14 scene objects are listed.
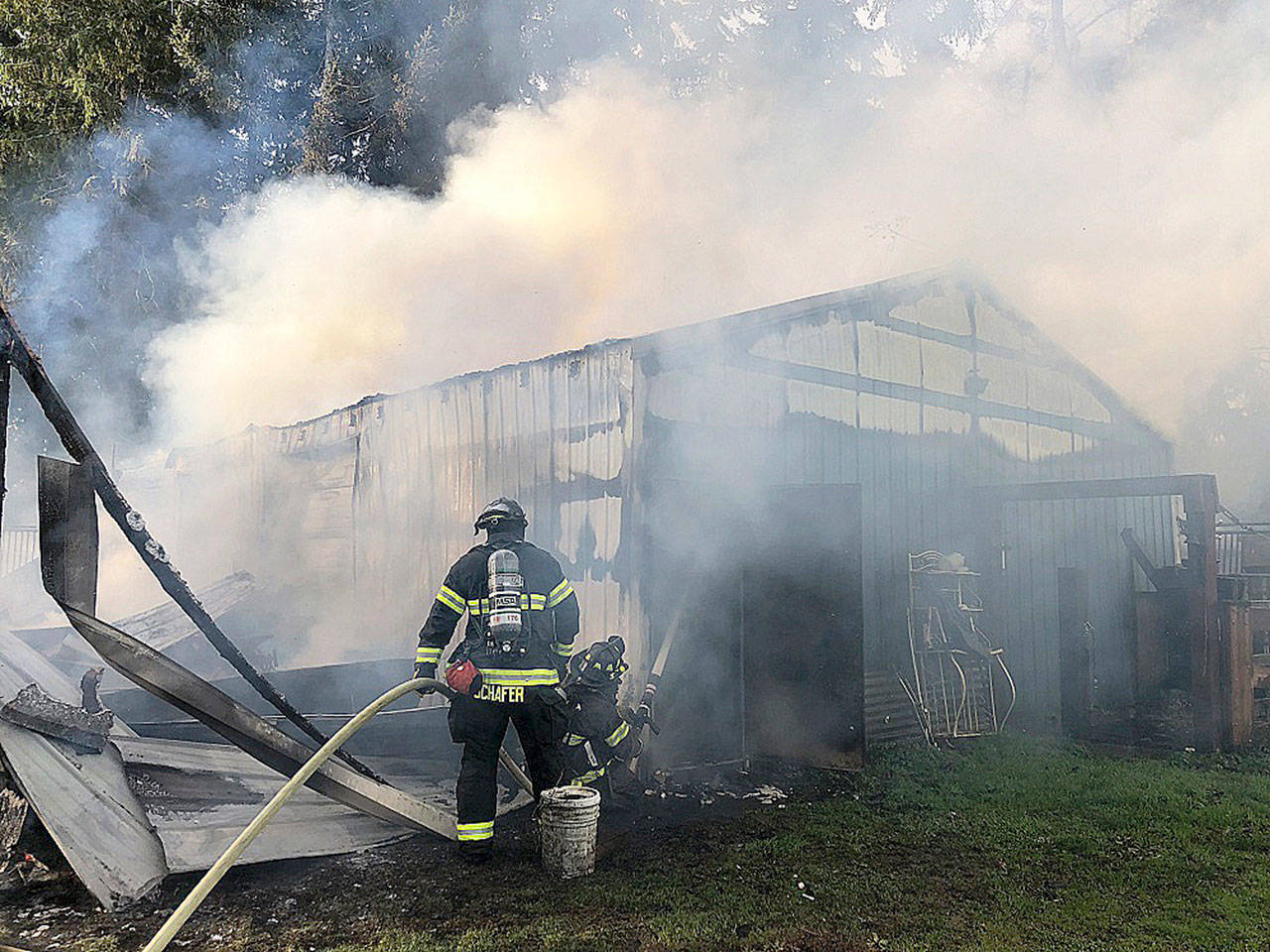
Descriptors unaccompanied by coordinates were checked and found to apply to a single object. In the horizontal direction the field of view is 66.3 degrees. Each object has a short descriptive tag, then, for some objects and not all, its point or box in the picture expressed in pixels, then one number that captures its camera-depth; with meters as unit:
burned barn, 7.47
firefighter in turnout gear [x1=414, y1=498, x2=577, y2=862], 5.39
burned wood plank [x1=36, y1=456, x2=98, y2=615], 4.37
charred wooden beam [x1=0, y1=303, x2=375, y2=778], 4.29
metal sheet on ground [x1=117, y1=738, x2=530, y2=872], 5.05
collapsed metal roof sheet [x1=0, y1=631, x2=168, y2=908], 4.21
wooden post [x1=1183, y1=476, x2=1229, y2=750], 7.73
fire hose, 3.49
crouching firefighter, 5.82
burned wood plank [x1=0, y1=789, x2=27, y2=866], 4.28
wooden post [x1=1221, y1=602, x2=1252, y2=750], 7.70
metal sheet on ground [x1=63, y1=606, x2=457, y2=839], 4.46
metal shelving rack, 8.88
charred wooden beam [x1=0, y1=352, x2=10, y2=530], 4.21
